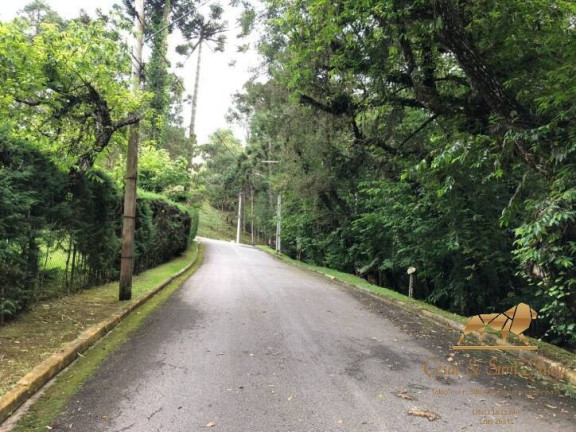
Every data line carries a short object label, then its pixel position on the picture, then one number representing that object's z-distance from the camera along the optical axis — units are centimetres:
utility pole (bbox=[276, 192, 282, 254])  3012
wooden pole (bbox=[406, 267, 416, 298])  1237
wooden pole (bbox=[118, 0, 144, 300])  896
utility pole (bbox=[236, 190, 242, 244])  4941
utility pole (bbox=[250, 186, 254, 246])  5202
